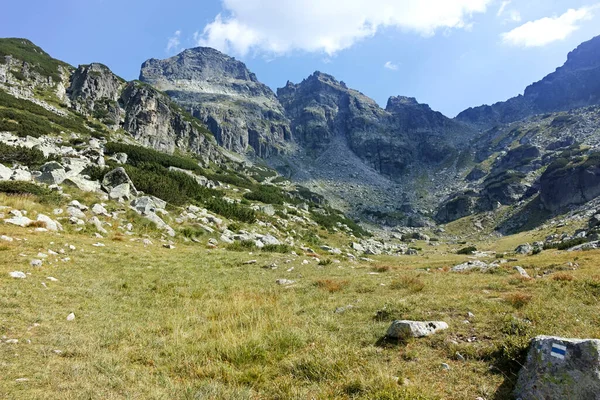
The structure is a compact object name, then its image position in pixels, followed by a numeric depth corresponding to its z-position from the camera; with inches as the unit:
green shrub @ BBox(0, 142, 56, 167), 1063.0
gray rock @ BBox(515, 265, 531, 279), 536.5
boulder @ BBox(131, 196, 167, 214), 933.2
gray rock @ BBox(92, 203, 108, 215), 805.7
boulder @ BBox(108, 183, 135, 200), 960.2
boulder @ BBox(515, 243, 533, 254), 1493.6
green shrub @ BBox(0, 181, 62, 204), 729.6
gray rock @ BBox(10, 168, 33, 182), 833.5
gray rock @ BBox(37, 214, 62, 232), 627.8
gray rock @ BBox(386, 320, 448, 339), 242.7
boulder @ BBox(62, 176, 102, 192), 917.8
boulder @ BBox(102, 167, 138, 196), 1067.1
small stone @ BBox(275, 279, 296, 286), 509.0
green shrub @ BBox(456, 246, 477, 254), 1892.2
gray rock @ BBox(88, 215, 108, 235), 715.4
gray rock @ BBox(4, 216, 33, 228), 583.2
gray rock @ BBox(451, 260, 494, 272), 683.8
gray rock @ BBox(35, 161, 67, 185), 918.4
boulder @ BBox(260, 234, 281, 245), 1136.4
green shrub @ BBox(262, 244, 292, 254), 1024.9
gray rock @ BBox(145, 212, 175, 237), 886.4
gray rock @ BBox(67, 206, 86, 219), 720.3
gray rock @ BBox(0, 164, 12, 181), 814.8
